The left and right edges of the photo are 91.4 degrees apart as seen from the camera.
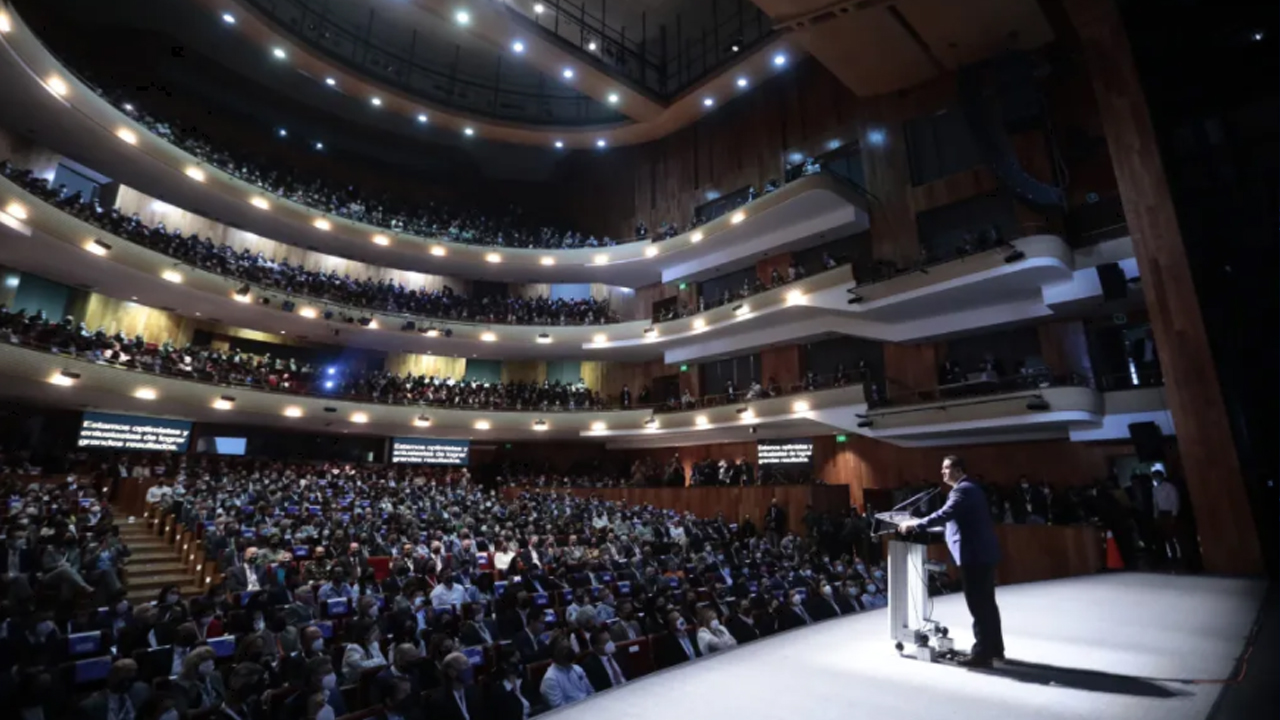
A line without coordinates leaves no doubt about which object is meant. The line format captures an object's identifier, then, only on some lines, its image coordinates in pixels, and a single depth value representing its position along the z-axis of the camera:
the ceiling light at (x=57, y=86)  12.28
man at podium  3.17
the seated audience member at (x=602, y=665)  4.92
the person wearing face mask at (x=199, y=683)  4.16
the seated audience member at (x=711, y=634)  5.67
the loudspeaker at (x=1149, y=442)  10.23
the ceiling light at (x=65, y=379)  11.47
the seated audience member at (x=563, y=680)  4.51
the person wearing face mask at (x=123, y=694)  3.92
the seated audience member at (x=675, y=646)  5.61
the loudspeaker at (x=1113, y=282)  11.01
